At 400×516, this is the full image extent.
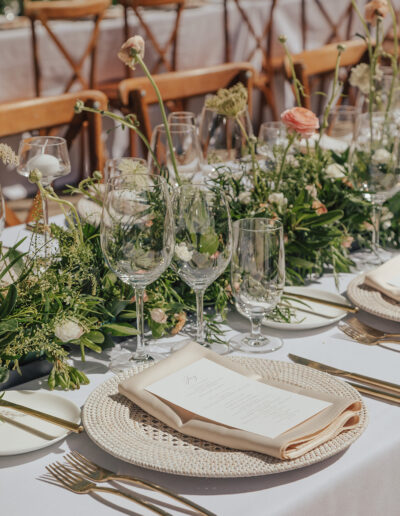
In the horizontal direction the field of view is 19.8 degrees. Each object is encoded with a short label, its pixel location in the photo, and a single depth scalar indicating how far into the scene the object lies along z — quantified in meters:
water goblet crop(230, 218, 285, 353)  1.60
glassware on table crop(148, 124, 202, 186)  2.14
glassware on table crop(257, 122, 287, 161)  2.35
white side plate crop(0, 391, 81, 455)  1.40
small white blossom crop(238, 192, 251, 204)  1.92
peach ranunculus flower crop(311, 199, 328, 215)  1.95
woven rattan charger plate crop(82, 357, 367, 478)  1.33
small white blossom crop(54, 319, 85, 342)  1.54
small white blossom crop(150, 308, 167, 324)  1.68
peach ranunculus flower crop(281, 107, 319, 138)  1.81
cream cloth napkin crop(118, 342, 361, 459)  1.35
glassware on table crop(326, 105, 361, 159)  2.24
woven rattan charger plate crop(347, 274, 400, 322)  1.74
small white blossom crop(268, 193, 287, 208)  1.92
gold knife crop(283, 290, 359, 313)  1.77
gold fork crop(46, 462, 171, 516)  1.30
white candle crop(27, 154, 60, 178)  2.05
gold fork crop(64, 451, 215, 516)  1.29
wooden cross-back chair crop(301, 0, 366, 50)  5.72
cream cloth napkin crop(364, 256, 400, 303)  1.80
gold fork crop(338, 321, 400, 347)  1.68
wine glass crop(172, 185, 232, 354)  1.59
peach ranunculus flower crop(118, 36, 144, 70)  1.72
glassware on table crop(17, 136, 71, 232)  2.14
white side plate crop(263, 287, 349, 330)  1.71
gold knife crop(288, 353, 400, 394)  1.53
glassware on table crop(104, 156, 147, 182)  1.89
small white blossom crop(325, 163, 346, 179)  2.07
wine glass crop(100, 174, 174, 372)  1.51
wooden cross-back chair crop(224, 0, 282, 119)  5.18
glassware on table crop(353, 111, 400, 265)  1.98
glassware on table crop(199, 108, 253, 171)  2.16
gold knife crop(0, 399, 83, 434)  1.41
